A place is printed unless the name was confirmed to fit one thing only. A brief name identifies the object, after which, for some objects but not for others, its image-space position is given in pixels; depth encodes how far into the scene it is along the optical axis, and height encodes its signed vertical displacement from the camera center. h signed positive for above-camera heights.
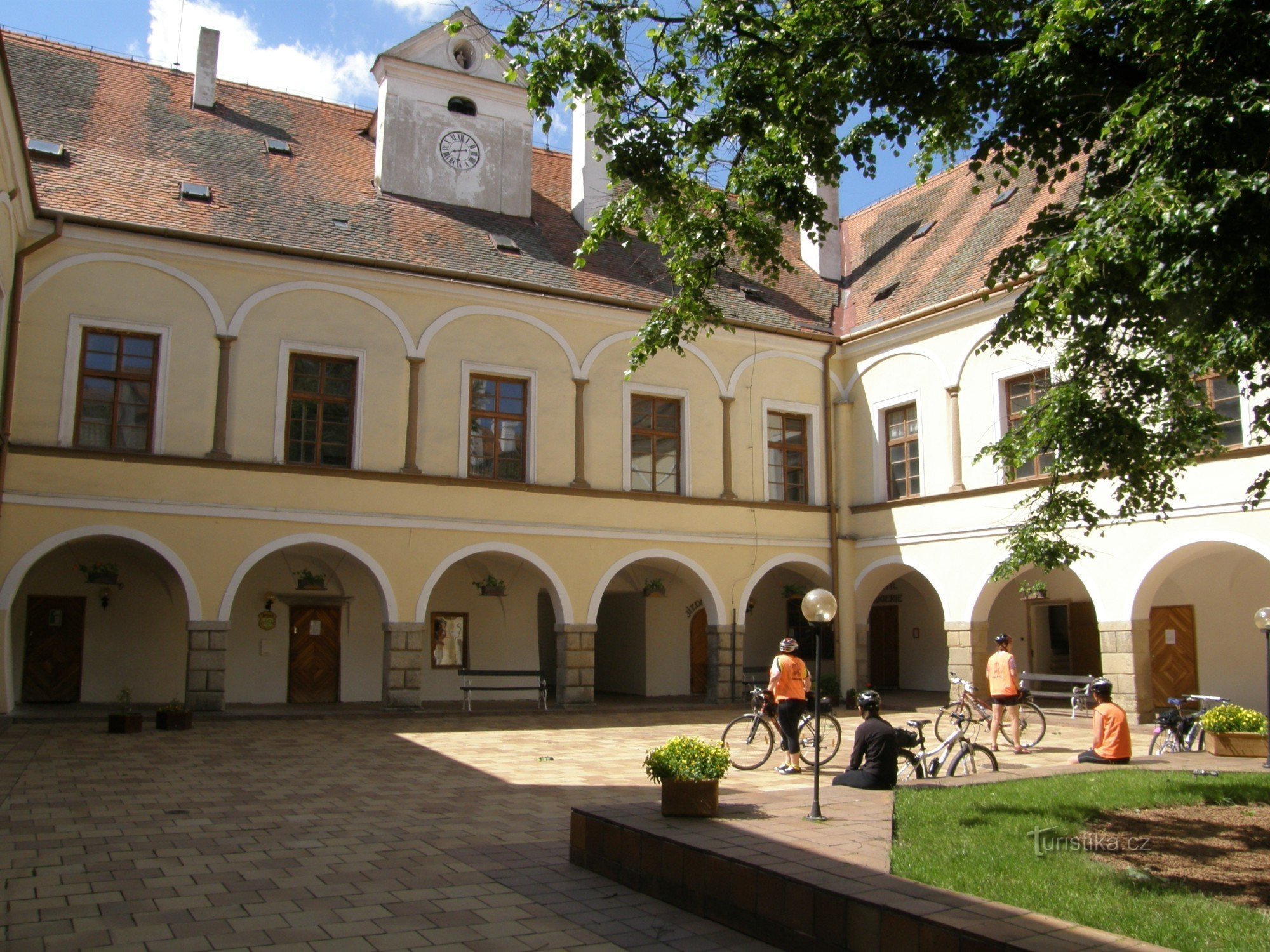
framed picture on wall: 20.61 -0.09
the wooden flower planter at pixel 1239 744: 11.77 -1.17
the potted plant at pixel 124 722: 13.99 -1.12
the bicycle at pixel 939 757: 9.49 -1.11
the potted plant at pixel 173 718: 14.66 -1.12
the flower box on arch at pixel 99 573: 16.89 +0.94
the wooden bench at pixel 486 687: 18.69 -0.87
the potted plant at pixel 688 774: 7.21 -0.92
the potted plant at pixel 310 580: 18.53 +0.92
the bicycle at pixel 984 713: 13.75 -1.02
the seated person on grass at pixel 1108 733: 11.00 -0.98
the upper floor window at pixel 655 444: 20.86 +3.67
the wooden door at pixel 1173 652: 18.44 -0.26
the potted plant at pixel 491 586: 20.02 +0.88
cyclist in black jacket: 8.65 -0.96
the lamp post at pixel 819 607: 8.25 +0.22
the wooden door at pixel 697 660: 23.92 -0.54
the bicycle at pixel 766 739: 12.23 -1.20
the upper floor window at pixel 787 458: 22.27 +3.62
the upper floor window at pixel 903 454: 21.27 +3.54
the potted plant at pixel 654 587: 21.75 +0.95
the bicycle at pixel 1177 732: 12.48 -1.10
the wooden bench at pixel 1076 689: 17.98 -0.90
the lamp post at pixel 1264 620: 11.85 +0.18
